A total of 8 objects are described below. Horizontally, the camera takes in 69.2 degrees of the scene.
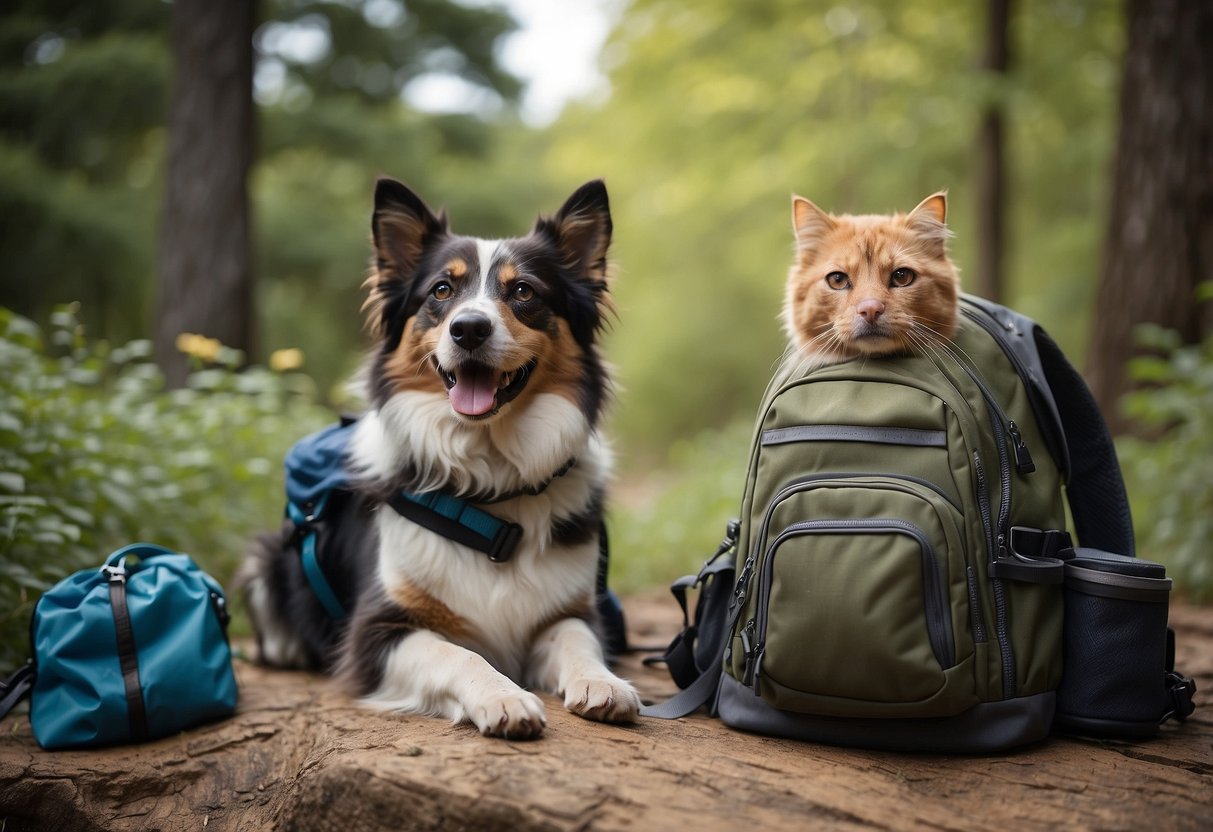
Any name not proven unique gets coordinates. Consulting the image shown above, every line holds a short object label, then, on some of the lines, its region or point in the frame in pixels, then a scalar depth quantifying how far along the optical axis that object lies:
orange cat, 2.24
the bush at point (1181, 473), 4.09
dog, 2.50
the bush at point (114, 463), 2.90
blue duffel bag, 2.39
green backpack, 1.99
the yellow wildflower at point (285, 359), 4.31
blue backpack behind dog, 2.56
